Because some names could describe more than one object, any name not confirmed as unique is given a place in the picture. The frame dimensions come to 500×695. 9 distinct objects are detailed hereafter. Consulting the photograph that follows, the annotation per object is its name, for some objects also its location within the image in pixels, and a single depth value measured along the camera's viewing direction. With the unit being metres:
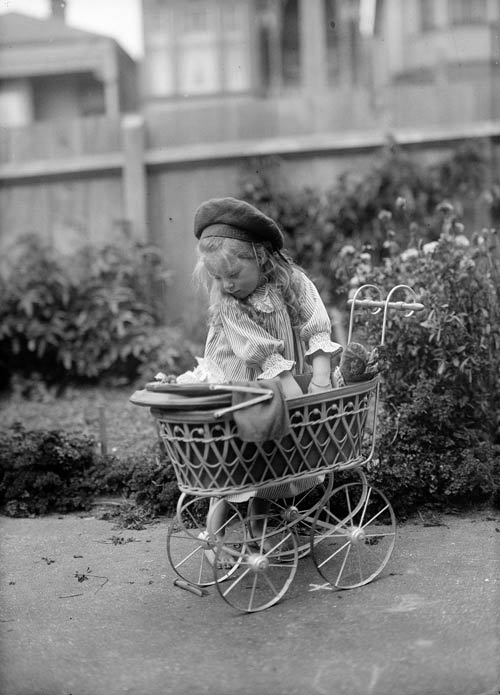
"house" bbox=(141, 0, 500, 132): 9.32
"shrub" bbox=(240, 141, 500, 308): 6.96
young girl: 2.97
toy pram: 2.70
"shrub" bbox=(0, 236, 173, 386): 6.67
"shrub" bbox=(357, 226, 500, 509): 3.82
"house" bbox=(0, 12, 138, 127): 9.02
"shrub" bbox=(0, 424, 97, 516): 4.21
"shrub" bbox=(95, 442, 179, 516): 4.00
